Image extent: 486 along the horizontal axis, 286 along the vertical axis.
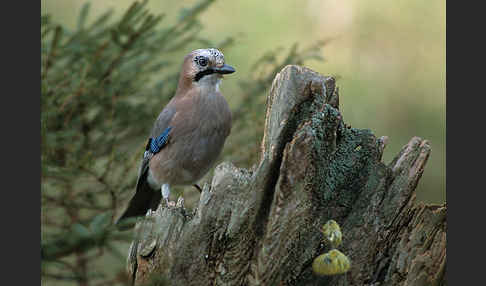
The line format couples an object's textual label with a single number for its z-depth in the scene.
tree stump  5.14
